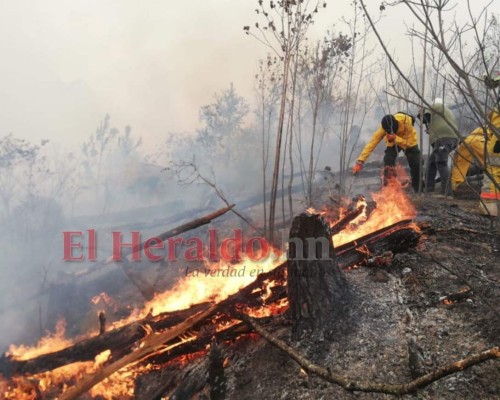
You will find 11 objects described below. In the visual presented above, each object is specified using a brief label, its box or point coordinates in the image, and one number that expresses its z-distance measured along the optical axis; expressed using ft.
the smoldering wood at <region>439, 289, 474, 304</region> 10.95
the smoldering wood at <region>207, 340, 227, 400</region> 10.24
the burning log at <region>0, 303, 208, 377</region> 11.51
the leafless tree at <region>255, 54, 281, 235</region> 23.76
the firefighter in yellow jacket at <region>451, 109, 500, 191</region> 17.30
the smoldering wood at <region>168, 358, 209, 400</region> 10.73
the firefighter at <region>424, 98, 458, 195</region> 22.62
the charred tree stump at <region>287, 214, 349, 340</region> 10.89
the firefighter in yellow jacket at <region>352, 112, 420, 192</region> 23.00
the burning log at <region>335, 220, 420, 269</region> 13.89
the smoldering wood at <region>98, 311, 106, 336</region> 12.08
